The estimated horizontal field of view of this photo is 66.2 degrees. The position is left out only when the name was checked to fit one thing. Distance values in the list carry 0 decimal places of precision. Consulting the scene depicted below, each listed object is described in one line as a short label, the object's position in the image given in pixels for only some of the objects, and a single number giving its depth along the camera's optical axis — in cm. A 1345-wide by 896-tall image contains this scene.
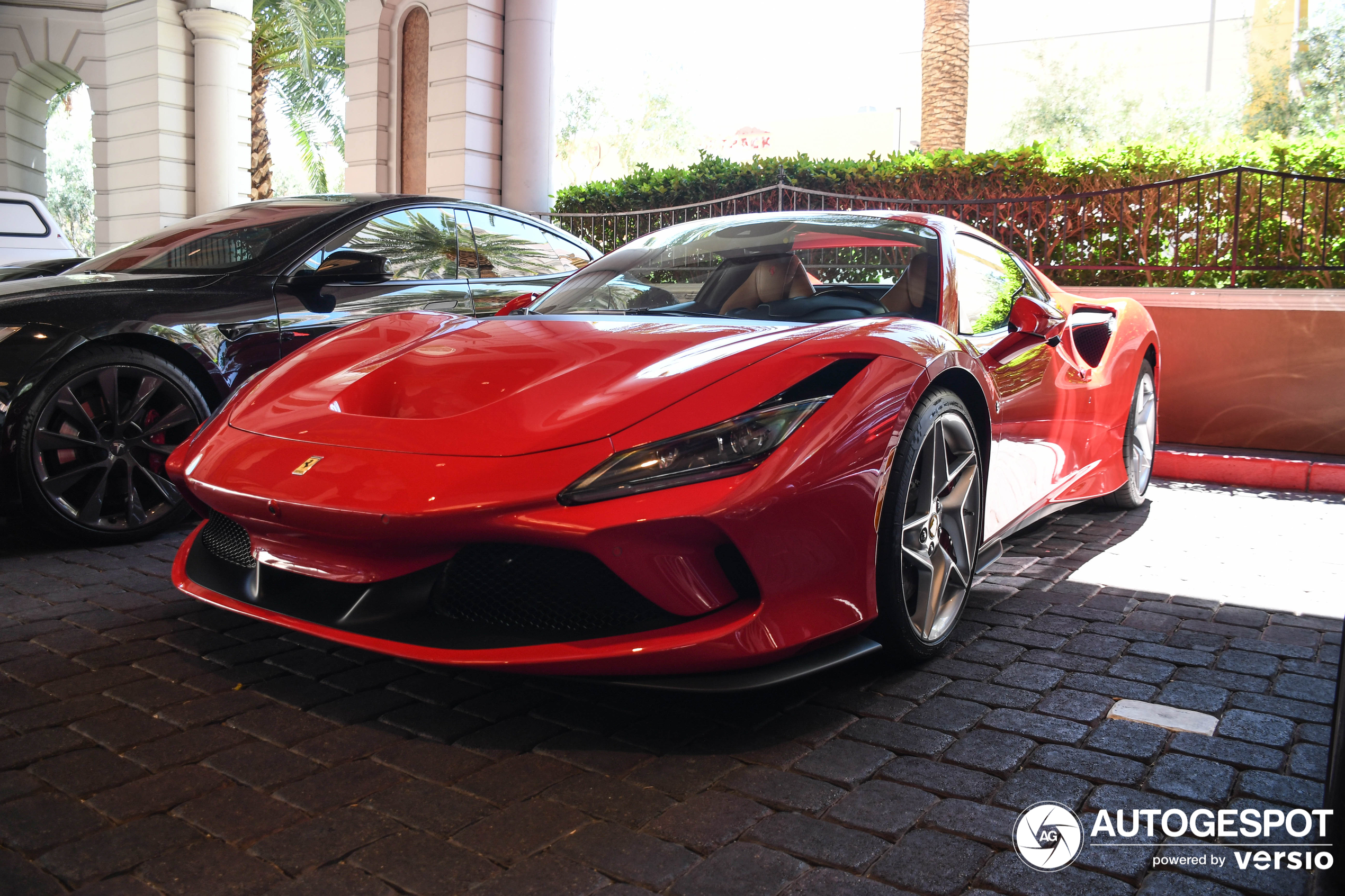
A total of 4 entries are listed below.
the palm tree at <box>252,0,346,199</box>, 2003
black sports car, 387
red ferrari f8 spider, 221
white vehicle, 850
